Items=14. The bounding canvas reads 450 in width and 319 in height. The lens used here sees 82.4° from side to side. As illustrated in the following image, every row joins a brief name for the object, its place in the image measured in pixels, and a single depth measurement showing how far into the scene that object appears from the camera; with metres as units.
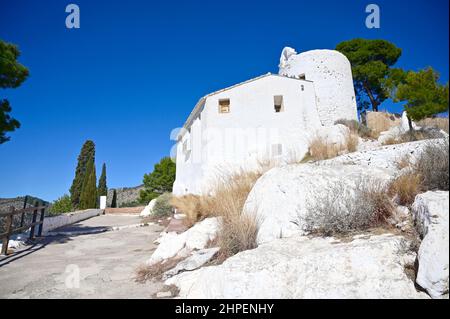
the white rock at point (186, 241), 5.00
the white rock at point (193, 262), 3.98
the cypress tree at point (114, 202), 27.20
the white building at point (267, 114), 13.44
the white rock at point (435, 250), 2.09
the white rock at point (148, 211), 16.62
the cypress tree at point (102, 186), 26.20
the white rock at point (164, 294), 3.36
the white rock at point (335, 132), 10.67
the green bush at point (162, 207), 13.72
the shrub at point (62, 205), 22.77
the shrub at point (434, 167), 3.06
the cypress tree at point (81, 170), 24.72
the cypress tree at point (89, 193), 23.16
